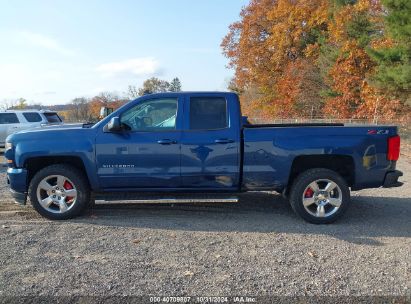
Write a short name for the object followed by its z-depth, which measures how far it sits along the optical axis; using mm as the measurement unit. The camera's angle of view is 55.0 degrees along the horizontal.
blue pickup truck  5625
